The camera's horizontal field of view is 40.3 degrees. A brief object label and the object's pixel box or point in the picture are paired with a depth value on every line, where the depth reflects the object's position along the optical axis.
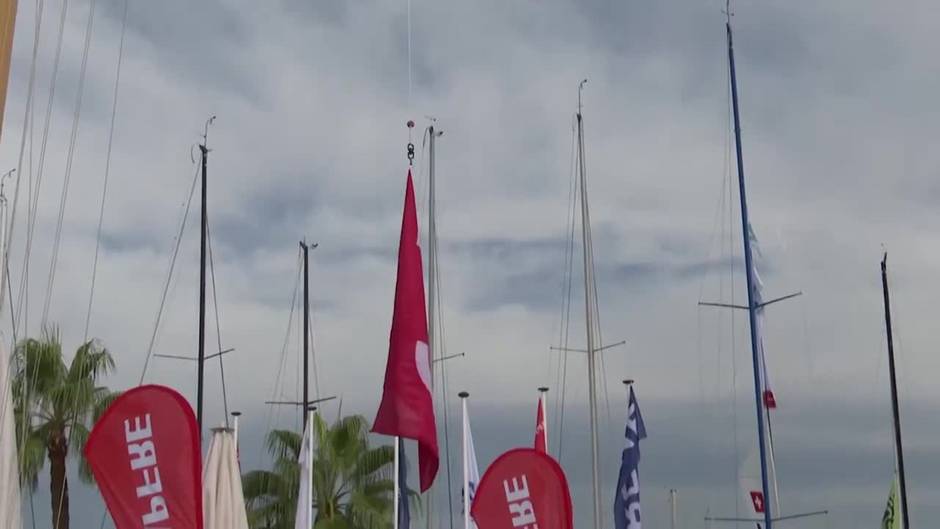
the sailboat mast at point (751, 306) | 24.56
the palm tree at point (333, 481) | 36.12
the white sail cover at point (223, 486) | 17.91
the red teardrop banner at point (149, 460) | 13.28
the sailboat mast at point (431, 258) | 25.57
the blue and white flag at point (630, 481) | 24.95
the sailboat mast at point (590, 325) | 27.39
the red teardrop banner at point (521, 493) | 17.48
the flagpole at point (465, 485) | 21.83
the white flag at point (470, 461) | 23.75
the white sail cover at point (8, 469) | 15.08
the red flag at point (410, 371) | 20.88
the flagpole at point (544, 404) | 26.06
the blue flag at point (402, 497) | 23.09
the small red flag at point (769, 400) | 24.84
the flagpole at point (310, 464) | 24.40
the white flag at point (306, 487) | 24.36
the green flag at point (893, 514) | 34.62
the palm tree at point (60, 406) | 31.23
